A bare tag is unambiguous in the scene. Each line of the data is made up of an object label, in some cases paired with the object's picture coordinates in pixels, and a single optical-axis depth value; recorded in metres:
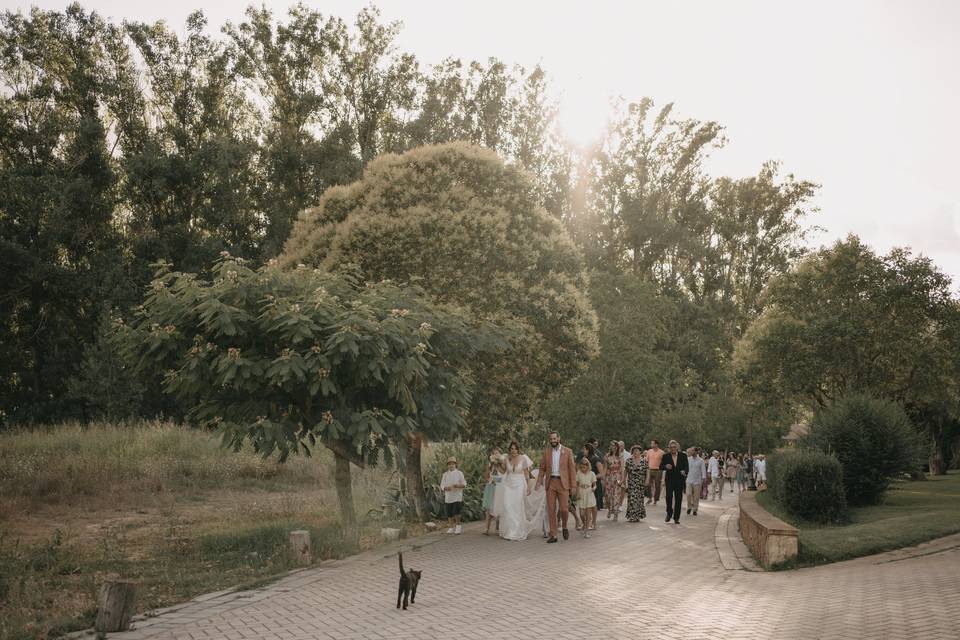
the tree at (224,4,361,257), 40.75
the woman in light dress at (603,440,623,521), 21.19
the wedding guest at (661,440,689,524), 20.01
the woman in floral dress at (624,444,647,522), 20.20
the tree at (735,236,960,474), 30.75
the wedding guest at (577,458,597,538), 17.33
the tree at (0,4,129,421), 38.88
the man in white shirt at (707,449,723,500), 33.51
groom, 16.42
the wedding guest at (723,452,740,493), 42.16
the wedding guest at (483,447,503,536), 17.11
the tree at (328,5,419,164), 43.56
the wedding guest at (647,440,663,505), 23.06
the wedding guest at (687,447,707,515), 23.48
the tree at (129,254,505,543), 13.39
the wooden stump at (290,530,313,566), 12.93
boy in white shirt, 17.80
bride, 16.69
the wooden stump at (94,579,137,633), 8.59
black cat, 9.59
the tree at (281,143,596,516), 18.61
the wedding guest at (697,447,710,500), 32.35
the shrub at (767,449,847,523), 17.86
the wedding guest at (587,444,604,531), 19.75
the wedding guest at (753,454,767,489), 35.31
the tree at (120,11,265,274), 39.83
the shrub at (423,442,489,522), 20.02
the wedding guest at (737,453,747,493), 39.38
